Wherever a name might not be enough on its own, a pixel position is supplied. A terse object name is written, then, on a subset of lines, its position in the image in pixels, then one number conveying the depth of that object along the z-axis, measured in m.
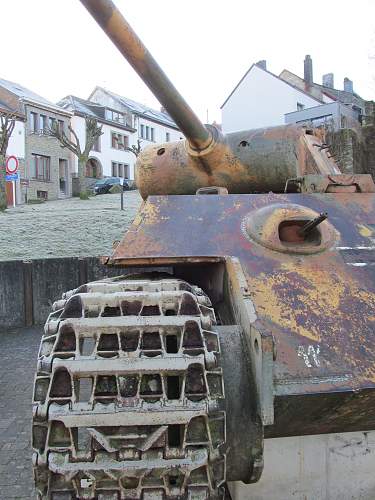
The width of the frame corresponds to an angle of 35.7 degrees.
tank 2.20
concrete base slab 3.20
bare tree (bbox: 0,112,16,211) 19.69
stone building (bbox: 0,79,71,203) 34.47
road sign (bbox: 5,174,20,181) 17.38
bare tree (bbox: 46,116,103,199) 27.80
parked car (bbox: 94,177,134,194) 35.41
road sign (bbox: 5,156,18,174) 16.75
